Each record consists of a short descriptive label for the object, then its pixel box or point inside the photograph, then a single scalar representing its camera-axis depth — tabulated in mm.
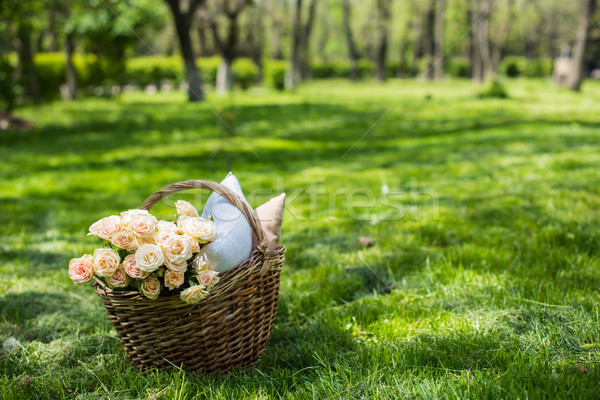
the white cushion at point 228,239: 1969
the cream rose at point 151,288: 1788
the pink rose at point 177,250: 1817
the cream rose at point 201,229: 1919
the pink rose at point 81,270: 1849
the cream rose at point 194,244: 1910
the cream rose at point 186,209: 2201
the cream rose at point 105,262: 1820
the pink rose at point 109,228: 1914
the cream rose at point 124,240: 1892
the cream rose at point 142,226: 1901
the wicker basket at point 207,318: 1882
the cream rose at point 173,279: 1813
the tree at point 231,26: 13023
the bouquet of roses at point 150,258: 1800
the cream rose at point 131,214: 1940
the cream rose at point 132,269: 1789
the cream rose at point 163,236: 1884
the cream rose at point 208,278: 1834
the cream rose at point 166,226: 1975
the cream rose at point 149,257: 1769
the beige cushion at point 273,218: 2305
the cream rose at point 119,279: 1856
